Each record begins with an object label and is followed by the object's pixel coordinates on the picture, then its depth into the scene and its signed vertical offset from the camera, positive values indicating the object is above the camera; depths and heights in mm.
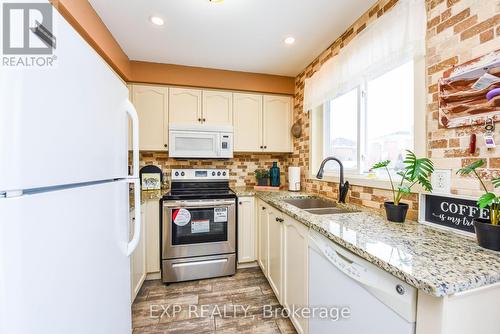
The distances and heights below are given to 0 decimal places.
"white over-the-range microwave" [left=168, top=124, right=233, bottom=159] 2480 +300
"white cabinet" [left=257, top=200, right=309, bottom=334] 1391 -714
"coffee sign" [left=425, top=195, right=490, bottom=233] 971 -210
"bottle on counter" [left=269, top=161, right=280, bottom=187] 2896 -118
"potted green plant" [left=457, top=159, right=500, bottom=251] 775 -216
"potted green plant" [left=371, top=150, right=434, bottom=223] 1095 -82
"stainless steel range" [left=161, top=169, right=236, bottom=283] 2184 -716
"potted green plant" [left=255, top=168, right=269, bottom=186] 2875 -133
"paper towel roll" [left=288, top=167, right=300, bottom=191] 2586 -135
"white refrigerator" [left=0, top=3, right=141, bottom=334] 418 -73
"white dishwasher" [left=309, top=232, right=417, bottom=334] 710 -510
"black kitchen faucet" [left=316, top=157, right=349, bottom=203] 1778 -161
